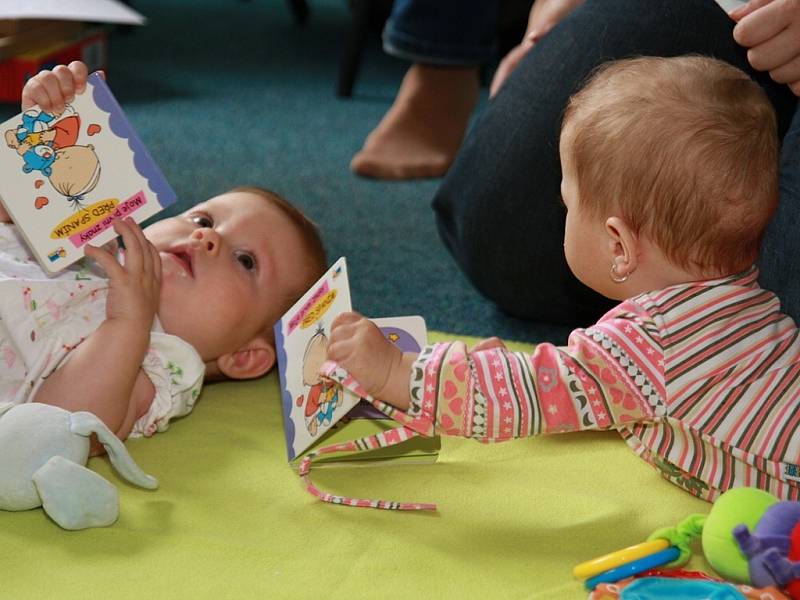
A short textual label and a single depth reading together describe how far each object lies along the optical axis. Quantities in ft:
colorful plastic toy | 5.17
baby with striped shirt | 5.39
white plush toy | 5.34
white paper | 7.26
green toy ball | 5.24
